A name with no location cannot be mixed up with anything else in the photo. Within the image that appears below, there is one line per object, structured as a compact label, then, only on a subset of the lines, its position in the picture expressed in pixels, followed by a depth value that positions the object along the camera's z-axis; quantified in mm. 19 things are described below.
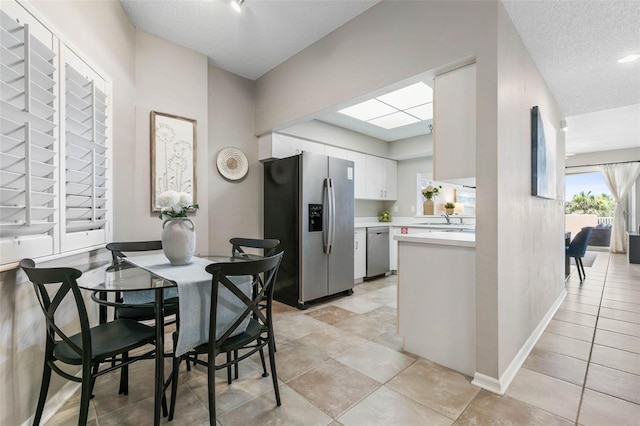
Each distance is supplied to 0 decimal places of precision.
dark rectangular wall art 2457
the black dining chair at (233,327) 1384
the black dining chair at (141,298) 1919
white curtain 6812
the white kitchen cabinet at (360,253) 4539
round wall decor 3613
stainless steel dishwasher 4734
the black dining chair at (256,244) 2357
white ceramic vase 1924
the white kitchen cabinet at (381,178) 5270
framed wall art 2941
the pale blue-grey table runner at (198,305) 1430
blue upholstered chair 4469
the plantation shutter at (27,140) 1324
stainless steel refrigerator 3459
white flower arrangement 1881
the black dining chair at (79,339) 1245
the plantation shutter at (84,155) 1837
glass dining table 1368
